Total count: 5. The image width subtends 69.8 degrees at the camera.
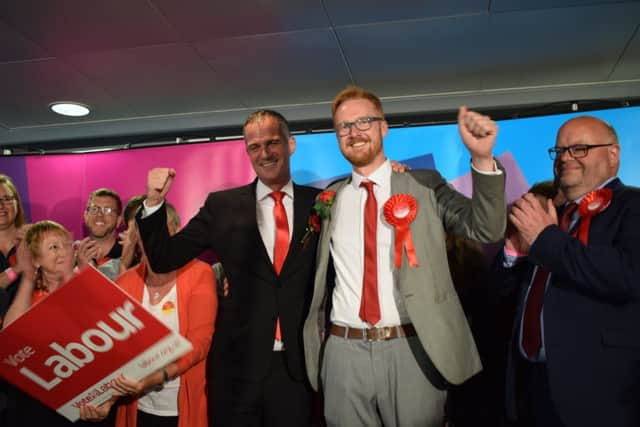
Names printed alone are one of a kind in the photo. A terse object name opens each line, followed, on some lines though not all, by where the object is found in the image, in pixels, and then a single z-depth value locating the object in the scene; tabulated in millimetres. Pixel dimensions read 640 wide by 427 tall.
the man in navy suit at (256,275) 2035
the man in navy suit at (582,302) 1680
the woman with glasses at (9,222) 2895
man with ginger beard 1643
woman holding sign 2234
